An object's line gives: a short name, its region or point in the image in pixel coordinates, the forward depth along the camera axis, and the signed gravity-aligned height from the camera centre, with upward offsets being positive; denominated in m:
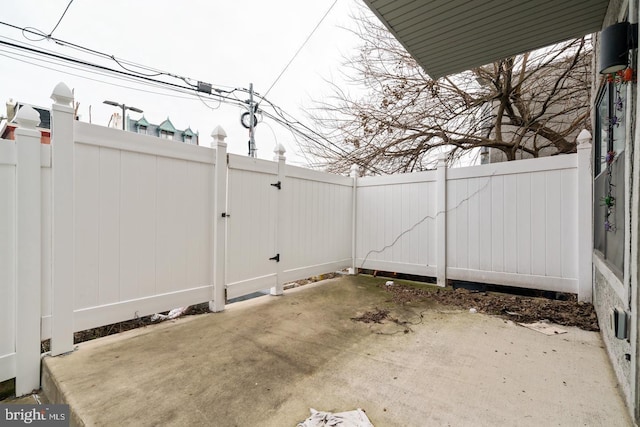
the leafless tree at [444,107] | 4.43 +1.98
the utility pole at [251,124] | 7.75 +2.61
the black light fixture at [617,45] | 1.37 +0.88
